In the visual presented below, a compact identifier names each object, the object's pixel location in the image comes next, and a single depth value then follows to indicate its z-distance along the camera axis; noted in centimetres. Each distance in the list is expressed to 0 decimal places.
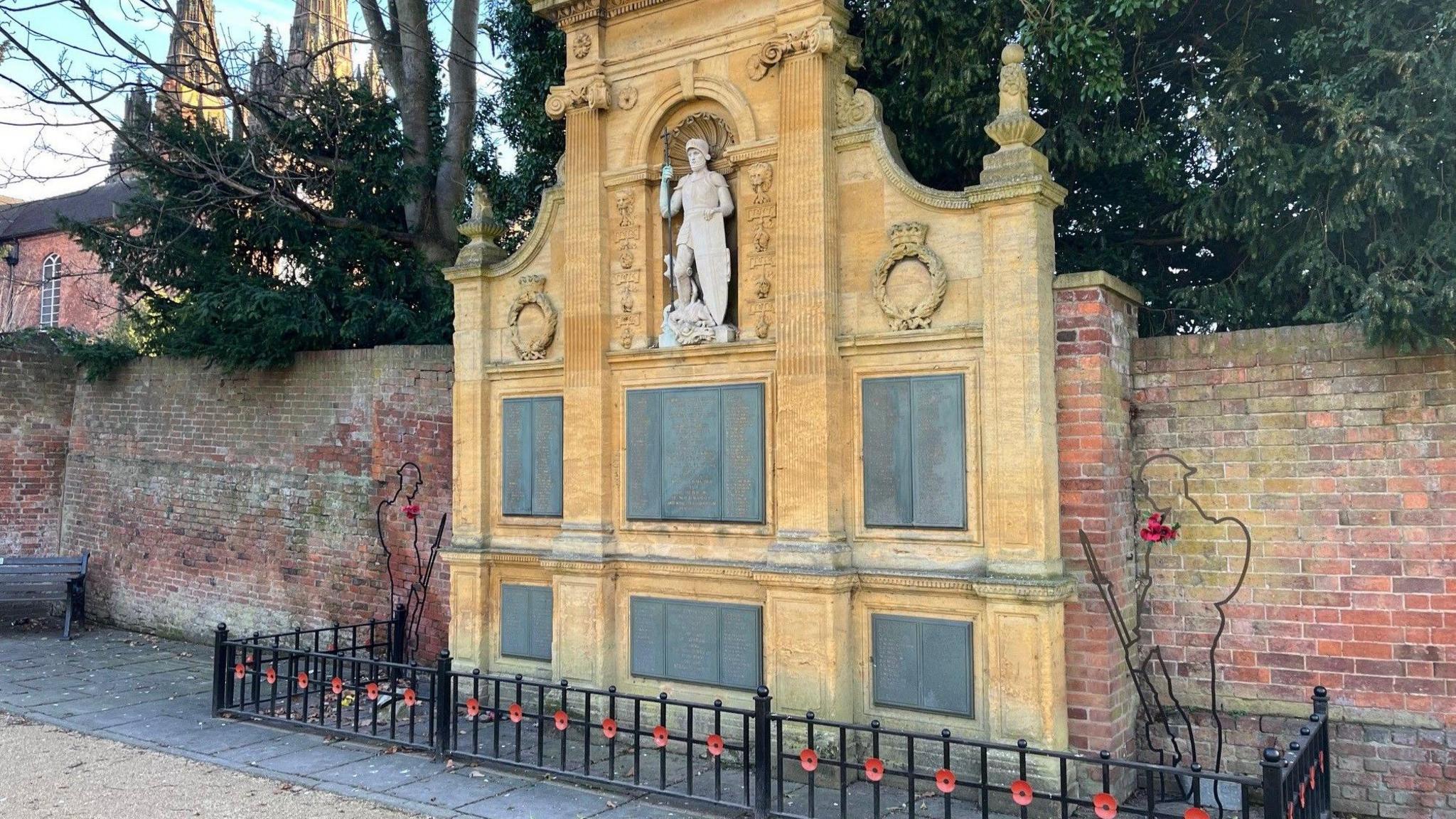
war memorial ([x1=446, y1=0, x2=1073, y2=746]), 643
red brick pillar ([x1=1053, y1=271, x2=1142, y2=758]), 631
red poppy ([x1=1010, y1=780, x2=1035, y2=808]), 495
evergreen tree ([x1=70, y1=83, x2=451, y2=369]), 1130
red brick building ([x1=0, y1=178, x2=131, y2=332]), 3531
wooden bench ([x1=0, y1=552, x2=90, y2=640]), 1253
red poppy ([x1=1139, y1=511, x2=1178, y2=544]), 621
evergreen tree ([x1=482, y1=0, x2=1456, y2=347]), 613
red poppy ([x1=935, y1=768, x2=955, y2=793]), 520
